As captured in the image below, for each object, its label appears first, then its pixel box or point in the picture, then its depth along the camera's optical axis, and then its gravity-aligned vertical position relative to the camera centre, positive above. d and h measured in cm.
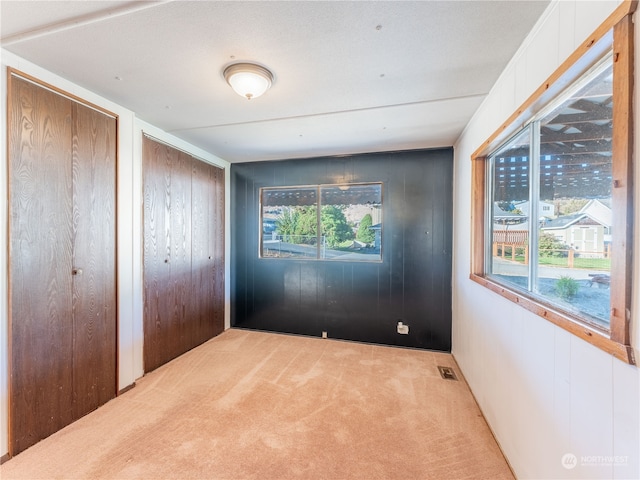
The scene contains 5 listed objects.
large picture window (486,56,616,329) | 102 +18
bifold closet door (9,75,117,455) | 166 -18
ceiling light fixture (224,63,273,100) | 169 +107
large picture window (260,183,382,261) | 353 +22
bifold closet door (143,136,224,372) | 270 -19
